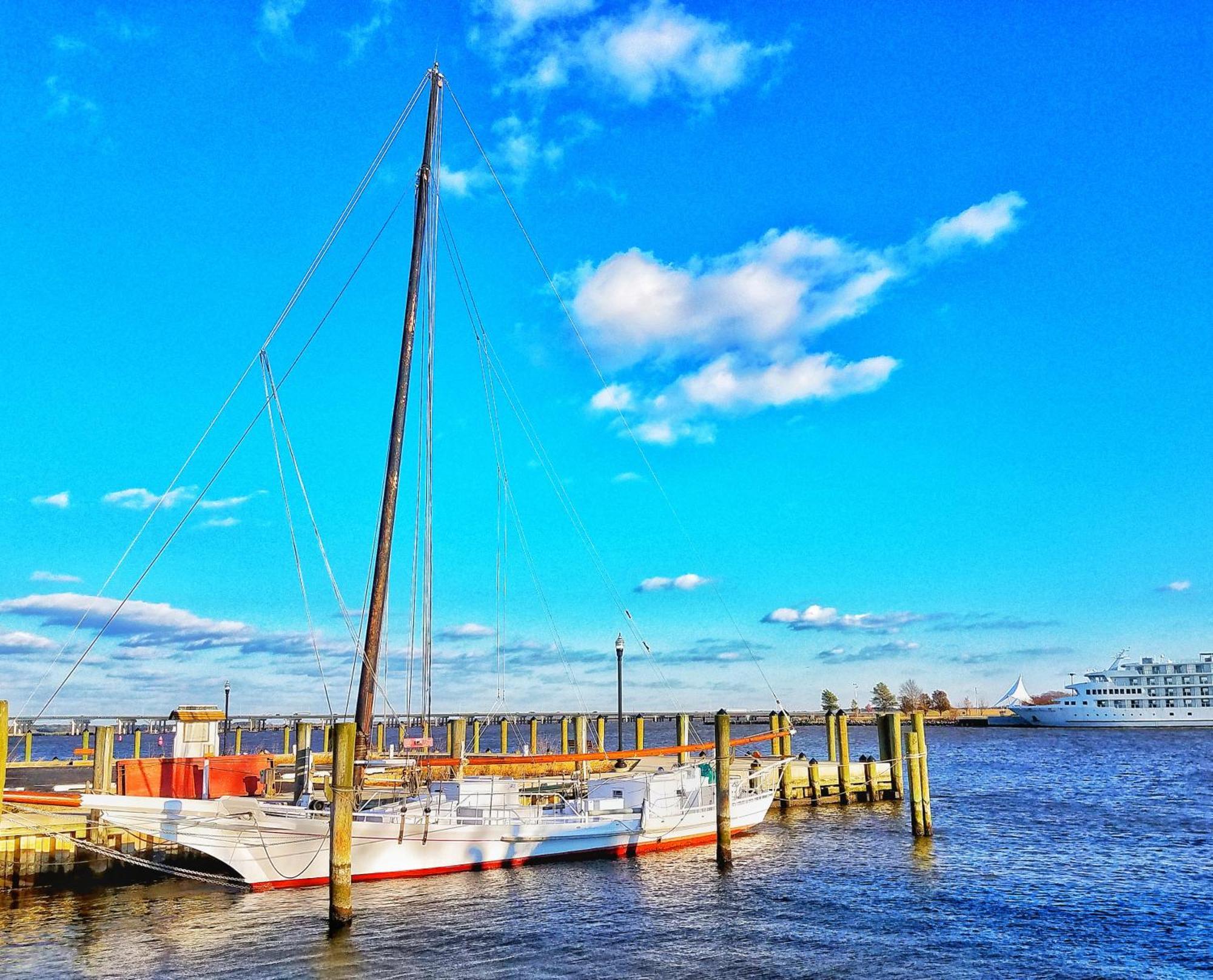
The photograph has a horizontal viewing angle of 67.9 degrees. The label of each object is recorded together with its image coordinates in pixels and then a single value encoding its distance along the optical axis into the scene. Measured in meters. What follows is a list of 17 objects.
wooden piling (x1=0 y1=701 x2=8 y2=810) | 18.40
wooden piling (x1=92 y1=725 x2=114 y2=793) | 28.89
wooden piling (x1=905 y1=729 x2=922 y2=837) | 34.34
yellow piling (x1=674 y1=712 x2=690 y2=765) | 46.04
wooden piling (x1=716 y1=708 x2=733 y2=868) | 28.38
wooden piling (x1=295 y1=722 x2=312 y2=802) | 26.72
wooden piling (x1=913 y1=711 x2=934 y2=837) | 34.97
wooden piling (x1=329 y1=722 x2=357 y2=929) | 20.75
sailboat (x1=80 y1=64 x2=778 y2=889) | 24.19
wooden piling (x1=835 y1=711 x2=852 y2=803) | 44.28
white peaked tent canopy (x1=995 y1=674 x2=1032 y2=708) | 182.07
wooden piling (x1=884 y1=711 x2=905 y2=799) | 42.44
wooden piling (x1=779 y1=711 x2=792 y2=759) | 39.97
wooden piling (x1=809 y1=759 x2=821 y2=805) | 43.50
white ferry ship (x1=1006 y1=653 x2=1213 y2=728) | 140.62
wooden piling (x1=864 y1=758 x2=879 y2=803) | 45.38
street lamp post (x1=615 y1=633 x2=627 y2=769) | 42.00
